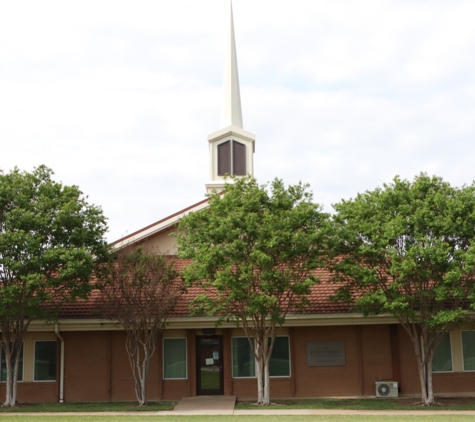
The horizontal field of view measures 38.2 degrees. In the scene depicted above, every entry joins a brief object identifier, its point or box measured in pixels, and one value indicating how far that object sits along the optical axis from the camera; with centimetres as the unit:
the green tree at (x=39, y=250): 2053
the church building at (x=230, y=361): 2328
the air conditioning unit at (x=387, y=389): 2272
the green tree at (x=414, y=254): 2014
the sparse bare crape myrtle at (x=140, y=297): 2116
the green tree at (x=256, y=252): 2019
